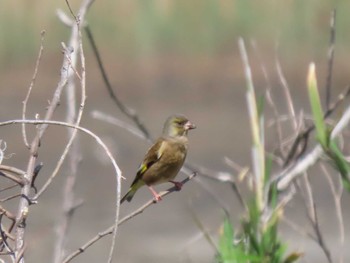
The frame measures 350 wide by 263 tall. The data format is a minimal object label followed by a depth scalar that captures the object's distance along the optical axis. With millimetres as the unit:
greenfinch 12773
